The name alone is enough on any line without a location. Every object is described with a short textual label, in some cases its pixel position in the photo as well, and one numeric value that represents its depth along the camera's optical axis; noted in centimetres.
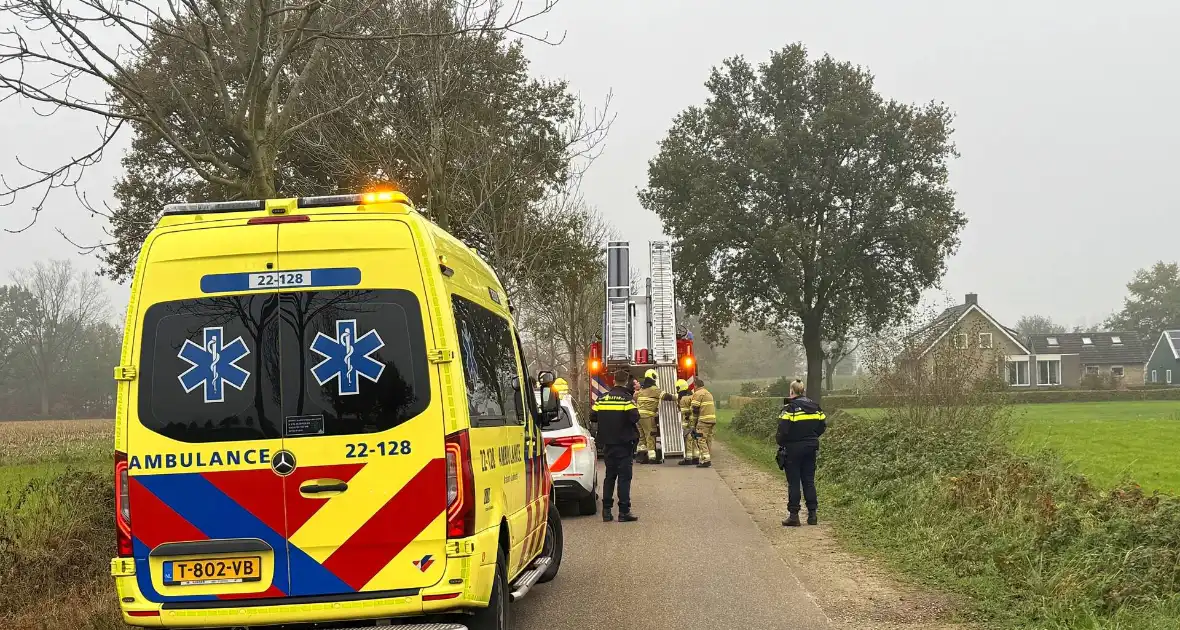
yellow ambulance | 511
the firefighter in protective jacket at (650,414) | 1962
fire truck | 2128
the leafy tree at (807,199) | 4034
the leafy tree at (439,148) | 1761
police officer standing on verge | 1209
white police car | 1281
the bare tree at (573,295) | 2636
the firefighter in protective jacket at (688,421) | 2069
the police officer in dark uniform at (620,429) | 1234
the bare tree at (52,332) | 7606
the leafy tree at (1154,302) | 10875
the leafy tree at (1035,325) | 14012
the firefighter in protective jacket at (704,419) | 1955
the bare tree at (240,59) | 941
